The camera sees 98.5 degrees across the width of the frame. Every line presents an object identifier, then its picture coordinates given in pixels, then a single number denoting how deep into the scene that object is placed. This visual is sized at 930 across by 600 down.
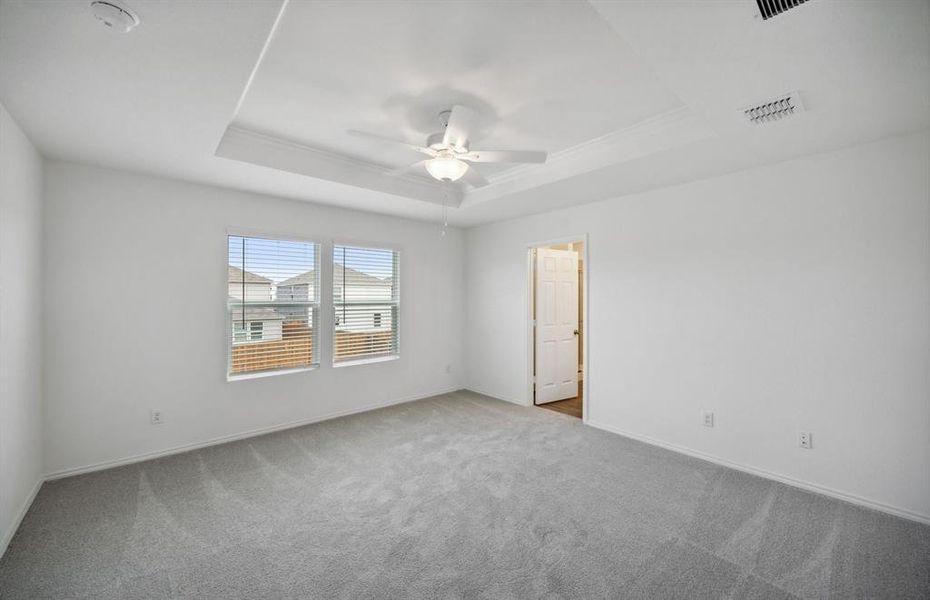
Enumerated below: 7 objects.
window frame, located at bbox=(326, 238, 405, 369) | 4.45
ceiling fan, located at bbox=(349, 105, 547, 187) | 2.37
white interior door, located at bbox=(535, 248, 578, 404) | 5.09
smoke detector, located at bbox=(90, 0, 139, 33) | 1.42
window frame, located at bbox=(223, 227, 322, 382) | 3.94
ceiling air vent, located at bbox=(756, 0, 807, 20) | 1.41
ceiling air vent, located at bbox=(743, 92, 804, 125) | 2.08
